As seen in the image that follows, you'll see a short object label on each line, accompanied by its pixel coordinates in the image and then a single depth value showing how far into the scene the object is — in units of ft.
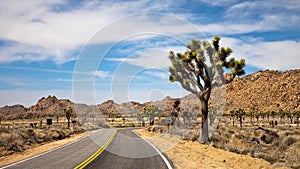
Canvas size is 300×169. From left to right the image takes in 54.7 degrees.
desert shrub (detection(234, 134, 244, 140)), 79.92
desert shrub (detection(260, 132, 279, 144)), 80.92
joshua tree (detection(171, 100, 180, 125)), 185.22
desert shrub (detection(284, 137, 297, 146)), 66.80
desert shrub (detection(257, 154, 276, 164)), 40.38
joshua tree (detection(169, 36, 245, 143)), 64.64
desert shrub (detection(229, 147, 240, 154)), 51.31
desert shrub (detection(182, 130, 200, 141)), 78.02
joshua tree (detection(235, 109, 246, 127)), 218.59
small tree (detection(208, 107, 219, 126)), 178.29
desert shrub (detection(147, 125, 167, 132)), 138.61
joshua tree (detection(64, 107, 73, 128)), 202.49
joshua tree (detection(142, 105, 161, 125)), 238.48
